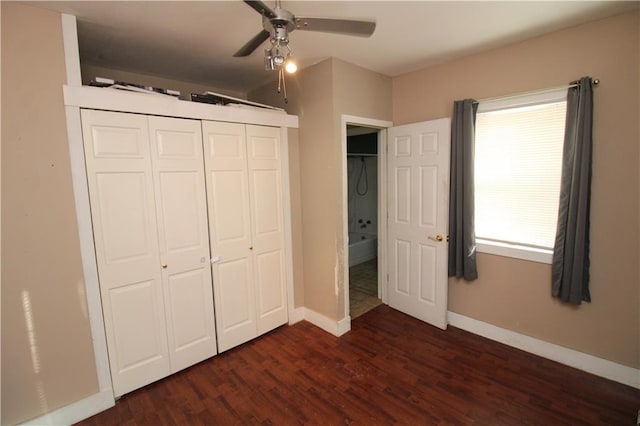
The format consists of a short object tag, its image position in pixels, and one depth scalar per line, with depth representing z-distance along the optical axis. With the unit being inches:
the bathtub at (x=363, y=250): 197.2
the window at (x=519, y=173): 92.2
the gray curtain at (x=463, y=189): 104.3
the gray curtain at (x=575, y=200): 82.4
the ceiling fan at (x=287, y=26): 54.4
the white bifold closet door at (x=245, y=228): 99.3
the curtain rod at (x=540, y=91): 82.2
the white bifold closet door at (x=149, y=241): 78.5
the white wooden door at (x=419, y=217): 112.0
